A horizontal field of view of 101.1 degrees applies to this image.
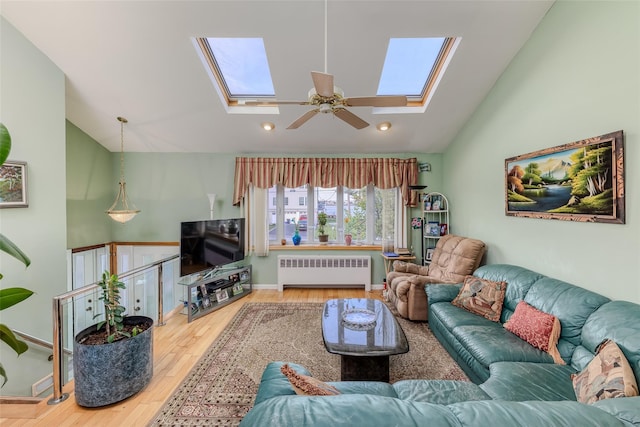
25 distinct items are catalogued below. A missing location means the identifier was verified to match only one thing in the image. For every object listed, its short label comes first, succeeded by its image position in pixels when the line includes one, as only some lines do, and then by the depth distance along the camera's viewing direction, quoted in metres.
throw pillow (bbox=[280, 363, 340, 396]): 1.17
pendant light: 4.56
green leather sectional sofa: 0.79
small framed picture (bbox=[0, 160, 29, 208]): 2.38
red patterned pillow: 1.90
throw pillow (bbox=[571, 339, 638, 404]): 1.32
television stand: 3.51
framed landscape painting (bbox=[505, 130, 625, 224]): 1.87
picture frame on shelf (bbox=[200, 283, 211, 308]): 3.65
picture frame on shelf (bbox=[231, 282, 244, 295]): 4.18
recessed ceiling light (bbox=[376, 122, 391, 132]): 3.87
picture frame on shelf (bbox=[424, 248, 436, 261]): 4.35
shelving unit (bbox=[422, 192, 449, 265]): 4.38
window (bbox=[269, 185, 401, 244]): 4.85
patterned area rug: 1.91
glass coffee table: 1.92
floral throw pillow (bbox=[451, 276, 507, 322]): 2.53
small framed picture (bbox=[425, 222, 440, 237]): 4.37
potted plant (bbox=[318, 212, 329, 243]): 4.77
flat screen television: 3.59
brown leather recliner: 3.23
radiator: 4.59
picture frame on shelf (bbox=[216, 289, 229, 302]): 3.88
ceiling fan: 1.77
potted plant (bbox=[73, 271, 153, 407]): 1.93
